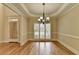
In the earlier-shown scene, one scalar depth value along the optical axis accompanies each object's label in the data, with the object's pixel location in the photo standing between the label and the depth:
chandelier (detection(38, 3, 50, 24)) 3.70
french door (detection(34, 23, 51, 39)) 5.90
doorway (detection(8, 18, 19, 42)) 5.19
